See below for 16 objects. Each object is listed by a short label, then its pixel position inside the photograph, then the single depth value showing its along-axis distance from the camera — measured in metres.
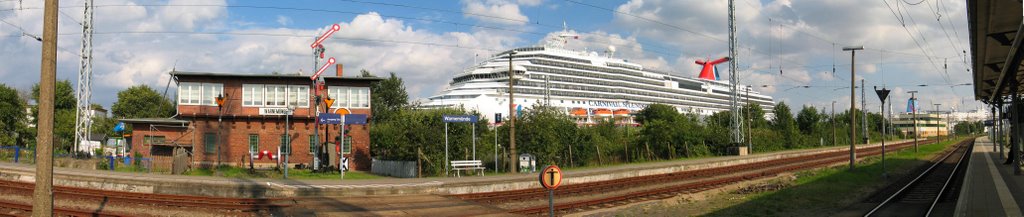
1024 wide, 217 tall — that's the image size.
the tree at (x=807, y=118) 88.44
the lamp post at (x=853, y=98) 32.56
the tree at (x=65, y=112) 62.12
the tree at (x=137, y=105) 80.62
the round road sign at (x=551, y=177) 10.03
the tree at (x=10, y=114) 51.66
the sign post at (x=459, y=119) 28.28
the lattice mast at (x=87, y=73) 33.03
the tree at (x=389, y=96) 83.50
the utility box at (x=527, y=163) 31.05
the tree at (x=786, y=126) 67.25
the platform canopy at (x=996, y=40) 14.62
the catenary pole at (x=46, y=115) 8.57
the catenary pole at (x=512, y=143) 30.28
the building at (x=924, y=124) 165.38
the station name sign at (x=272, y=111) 33.44
